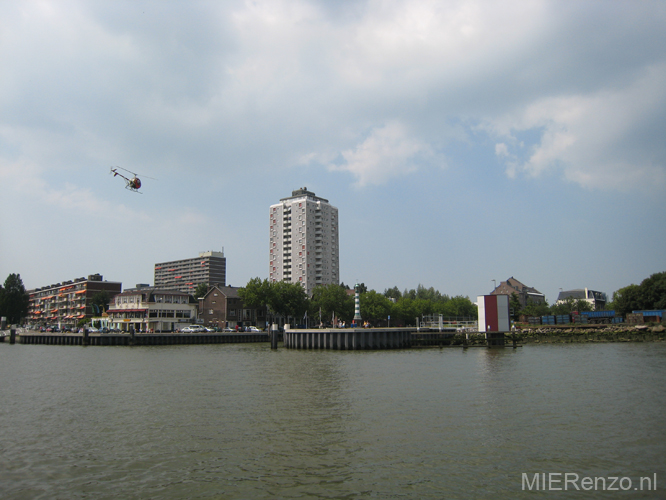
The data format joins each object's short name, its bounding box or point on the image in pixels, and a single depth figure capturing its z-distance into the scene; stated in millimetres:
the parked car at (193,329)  102319
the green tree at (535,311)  148325
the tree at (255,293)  121894
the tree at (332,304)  136125
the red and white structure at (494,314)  76000
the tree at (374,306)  140750
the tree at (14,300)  148500
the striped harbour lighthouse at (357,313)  80738
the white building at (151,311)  116688
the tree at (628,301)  111938
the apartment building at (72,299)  162375
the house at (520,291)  193275
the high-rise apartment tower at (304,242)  180500
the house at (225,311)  126500
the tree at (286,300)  125250
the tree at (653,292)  104000
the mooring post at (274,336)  72438
